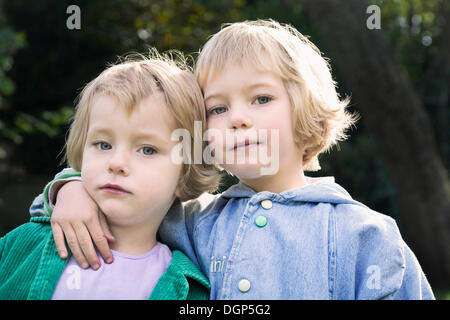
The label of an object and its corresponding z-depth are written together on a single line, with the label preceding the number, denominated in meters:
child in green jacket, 1.05
